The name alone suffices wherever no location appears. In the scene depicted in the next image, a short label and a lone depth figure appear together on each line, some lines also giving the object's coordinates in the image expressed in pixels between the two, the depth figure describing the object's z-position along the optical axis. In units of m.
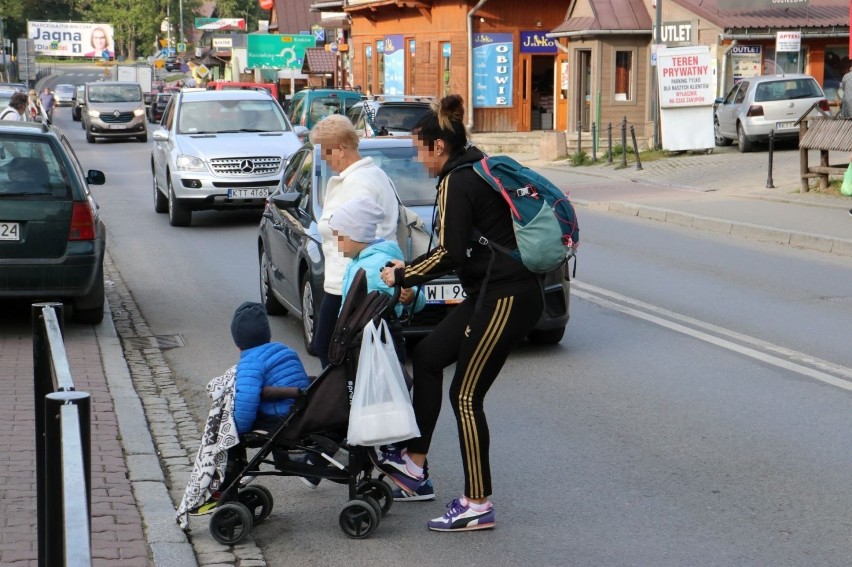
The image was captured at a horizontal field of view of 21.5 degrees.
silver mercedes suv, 31.25
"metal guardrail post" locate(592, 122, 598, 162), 51.47
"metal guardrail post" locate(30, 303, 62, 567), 7.02
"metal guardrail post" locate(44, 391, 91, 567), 4.38
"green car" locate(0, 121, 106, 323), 17.28
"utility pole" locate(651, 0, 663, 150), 52.54
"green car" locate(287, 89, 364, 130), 52.20
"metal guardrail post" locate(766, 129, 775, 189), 36.80
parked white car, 50.21
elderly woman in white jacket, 11.30
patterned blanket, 9.41
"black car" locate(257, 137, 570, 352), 15.92
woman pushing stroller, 9.35
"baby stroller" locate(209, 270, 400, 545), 9.43
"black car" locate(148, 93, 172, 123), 109.91
